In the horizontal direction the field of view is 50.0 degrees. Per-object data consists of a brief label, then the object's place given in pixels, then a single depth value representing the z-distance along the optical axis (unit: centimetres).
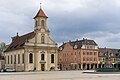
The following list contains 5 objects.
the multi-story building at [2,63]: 5246
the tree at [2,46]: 6491
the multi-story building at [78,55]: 5453
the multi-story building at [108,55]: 5908
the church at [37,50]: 4189
